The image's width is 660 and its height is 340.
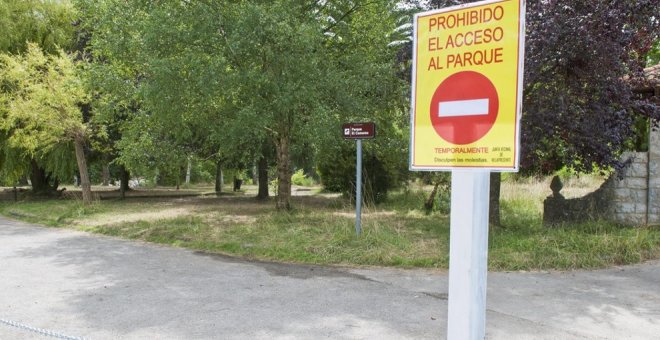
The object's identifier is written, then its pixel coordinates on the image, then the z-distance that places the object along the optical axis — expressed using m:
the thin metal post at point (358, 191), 9.19
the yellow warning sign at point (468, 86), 2.32
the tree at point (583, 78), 8.27
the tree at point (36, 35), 18.94
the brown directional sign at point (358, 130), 9.02
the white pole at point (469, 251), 2.54
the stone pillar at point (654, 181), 10.39
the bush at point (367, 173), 16.41
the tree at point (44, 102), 14.46
